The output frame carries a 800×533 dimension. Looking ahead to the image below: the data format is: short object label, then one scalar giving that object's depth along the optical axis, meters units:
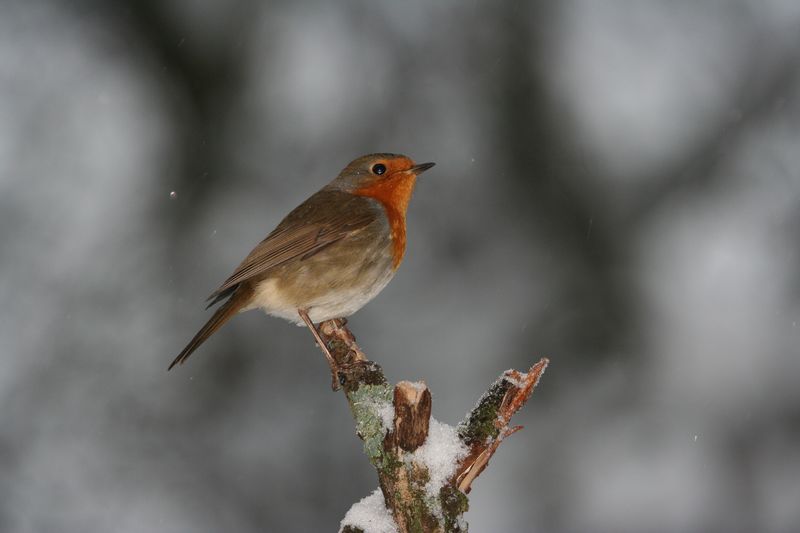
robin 7.56
